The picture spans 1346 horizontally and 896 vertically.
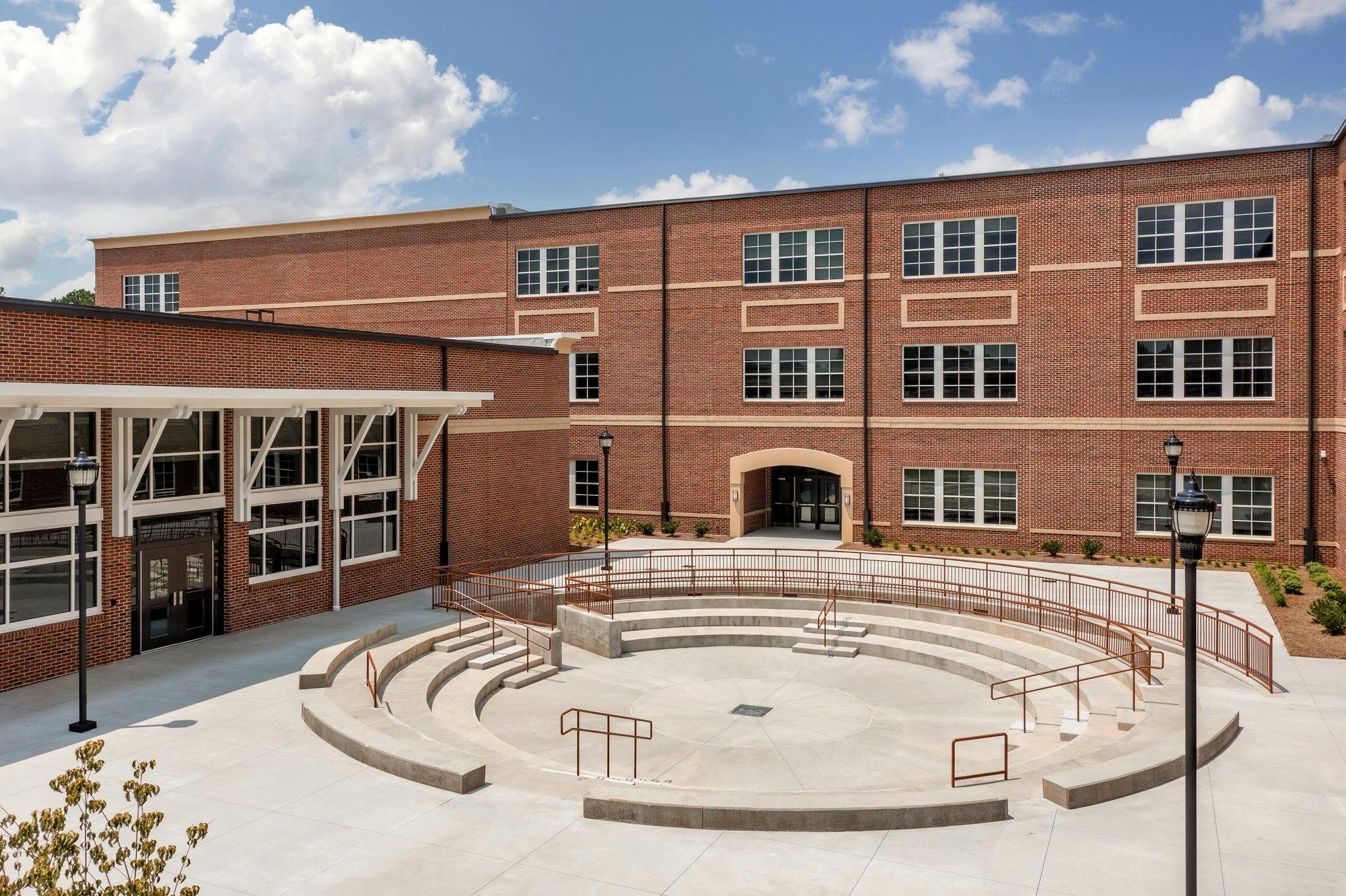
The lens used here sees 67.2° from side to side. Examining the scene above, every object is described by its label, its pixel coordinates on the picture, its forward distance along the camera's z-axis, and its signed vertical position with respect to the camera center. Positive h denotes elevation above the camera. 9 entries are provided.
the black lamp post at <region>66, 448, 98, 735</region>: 14.02 -0.80
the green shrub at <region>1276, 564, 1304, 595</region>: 25.38 -3.54
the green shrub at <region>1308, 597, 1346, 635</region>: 20.72 -3.56
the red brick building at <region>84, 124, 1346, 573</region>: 30.19 +3.54
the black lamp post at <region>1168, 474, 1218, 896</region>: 9.21 -0.95
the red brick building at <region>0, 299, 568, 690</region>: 16.80 -0.55
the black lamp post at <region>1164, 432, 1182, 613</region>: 21.56 -0.18
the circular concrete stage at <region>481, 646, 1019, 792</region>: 15.10 -4.82
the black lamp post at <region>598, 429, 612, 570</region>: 29.10 +0.07
